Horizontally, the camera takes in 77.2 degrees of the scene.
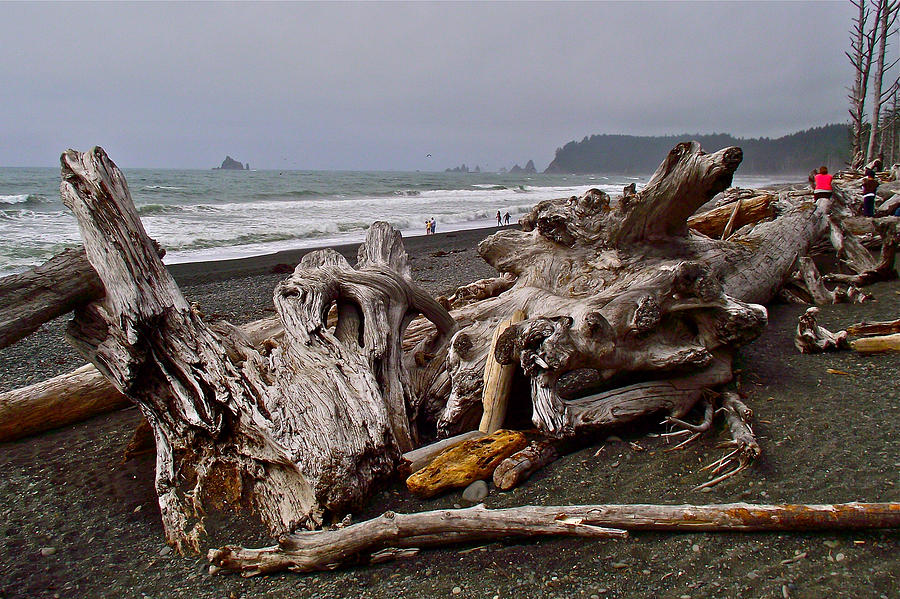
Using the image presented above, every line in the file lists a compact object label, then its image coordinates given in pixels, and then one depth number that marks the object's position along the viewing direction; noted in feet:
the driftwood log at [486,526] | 7.52
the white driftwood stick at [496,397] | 11.98
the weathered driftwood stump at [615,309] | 11.16
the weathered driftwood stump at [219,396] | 9.77
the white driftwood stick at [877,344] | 13.76
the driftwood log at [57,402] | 14.37
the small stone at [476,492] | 9.93
